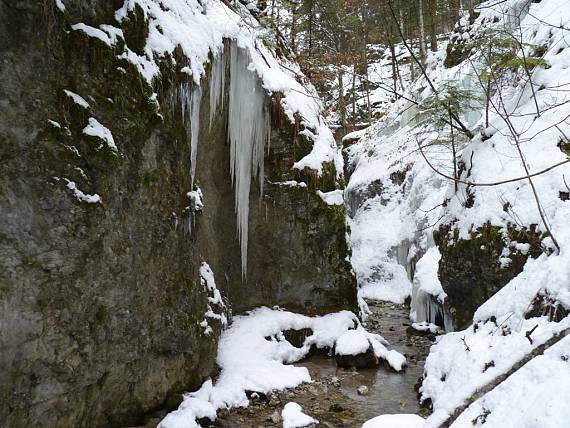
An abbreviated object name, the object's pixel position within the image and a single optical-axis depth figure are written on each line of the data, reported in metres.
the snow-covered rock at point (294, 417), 5.41
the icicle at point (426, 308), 9.48
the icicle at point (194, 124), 6.08
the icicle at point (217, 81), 7.34
